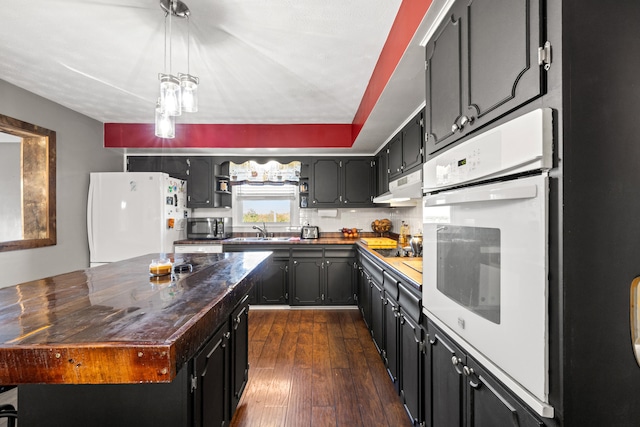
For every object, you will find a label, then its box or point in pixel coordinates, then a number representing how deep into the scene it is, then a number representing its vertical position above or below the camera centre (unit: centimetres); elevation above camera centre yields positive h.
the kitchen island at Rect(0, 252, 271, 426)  78 -35
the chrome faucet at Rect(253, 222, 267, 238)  468 -22
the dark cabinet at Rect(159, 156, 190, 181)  434 +73
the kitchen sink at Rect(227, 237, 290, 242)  417 -34
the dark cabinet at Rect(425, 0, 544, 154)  84 +52
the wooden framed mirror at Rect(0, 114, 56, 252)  308 +27
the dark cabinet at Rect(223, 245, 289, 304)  408 -87
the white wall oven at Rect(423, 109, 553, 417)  77 -11
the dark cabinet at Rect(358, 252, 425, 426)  167 -81
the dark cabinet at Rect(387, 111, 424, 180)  250 +64
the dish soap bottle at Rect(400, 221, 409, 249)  369 -23
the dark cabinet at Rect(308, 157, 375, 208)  446 +48
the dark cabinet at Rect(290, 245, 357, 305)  408 -82
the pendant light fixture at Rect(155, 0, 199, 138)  176 +76
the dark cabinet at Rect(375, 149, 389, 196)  372 +57
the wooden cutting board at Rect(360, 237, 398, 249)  350 -34
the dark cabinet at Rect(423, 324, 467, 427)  120 -75
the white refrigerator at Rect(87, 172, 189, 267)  362 +2
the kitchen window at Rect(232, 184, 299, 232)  481 +15
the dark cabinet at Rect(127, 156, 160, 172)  432 +77
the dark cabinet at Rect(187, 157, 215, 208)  439 +53
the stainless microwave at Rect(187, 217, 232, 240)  430 -18
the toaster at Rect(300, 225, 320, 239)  451 -25
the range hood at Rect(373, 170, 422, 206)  203 +20
